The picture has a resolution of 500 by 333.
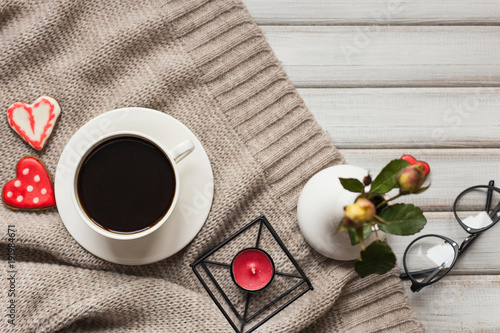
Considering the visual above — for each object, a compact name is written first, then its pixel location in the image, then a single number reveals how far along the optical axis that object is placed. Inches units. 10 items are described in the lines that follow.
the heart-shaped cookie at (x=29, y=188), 29.5
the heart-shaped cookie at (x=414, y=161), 32.0
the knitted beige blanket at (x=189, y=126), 29.5
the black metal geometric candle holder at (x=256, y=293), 30.1
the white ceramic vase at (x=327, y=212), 26.4
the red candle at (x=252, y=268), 29.5
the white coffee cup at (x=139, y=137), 25.6
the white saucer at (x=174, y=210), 28.3
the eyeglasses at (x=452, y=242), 32.9
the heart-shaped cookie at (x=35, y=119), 30.1
